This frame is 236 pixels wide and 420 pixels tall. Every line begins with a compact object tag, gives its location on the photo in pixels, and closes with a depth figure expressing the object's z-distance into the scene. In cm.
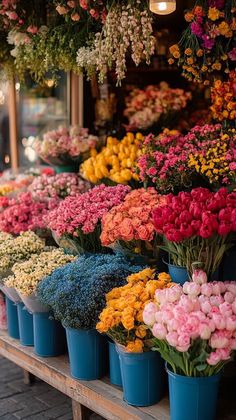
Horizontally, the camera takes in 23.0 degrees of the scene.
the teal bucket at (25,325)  371
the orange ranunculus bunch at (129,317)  271
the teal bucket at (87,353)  311
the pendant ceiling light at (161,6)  333
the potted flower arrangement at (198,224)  273
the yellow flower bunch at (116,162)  431
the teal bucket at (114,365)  305
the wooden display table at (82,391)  282
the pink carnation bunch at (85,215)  360
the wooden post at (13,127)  704
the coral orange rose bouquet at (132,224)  320
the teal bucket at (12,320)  395
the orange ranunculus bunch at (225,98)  393
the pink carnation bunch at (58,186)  477
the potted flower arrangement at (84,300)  295
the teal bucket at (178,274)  310
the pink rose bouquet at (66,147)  510
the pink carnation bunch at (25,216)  430
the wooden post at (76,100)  642
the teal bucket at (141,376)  279
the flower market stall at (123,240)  264
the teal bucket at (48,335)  347
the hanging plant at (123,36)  360
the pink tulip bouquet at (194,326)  243
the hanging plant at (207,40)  354
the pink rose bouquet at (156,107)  560
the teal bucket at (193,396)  255
